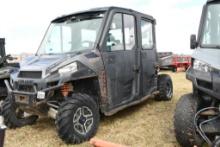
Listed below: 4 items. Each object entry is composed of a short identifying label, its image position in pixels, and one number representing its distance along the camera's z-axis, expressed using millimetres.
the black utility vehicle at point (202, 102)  2476
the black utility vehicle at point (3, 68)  4448
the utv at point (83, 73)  3103
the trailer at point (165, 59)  4995
